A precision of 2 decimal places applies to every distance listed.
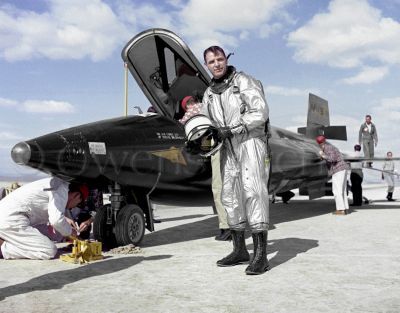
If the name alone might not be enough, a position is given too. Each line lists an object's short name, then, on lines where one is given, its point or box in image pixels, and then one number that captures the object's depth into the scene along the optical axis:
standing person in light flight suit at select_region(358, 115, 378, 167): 15.49
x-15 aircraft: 4.70
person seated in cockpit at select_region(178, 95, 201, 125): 6.20
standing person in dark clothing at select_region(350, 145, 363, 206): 12.05
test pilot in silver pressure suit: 4.11
